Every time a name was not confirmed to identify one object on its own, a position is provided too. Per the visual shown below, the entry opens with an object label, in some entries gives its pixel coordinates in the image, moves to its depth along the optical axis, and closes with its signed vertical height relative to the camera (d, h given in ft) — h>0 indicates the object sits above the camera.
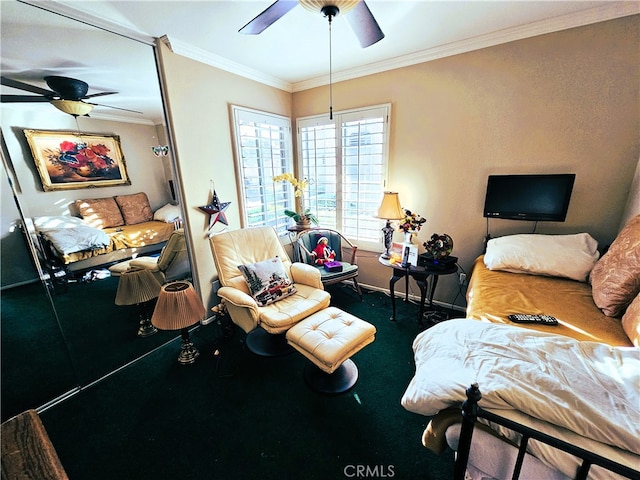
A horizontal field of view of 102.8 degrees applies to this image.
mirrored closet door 4.82 -0.24
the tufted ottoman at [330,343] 5.26 -3.65
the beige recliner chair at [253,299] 6.32 -3.32
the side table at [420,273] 7.58 -3.17
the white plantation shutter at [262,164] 8.98 +0.16
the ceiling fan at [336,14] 4.18 +2.62
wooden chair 9.21 -3.13
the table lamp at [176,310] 5.92 -3.14
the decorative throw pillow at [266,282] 7.14 -3.15
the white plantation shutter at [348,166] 9.32 +0.01
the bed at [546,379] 2.45 -2.47
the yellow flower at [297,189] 10.12 -0.90
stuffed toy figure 9.55 -3.15
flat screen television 6.72 -0.93
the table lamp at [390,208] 8.47 -1.37
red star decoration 8.05 -1.24
